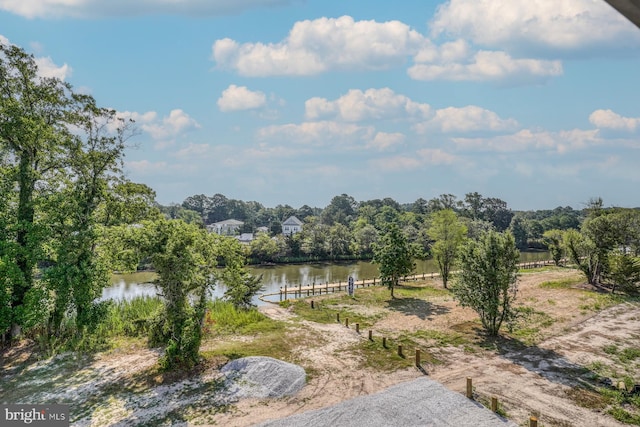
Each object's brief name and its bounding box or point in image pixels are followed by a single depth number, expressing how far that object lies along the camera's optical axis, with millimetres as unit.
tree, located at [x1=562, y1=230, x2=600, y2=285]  27719
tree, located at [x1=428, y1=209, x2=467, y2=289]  29828
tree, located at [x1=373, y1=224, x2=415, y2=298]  24969
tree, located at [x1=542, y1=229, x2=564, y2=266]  41531
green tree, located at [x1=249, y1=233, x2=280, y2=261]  51219
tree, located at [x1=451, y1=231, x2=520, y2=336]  16688
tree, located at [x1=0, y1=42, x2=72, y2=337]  14898
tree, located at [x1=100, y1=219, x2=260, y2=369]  12539
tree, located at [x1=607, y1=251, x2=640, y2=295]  25120
